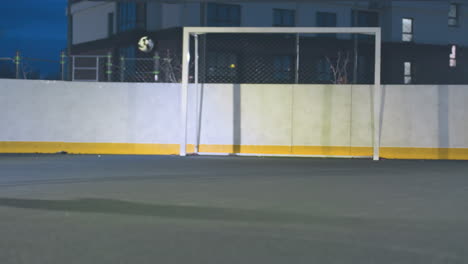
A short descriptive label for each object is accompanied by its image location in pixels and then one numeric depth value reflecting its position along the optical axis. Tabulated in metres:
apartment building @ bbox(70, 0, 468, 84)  34.19
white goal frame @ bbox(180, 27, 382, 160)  15.22
